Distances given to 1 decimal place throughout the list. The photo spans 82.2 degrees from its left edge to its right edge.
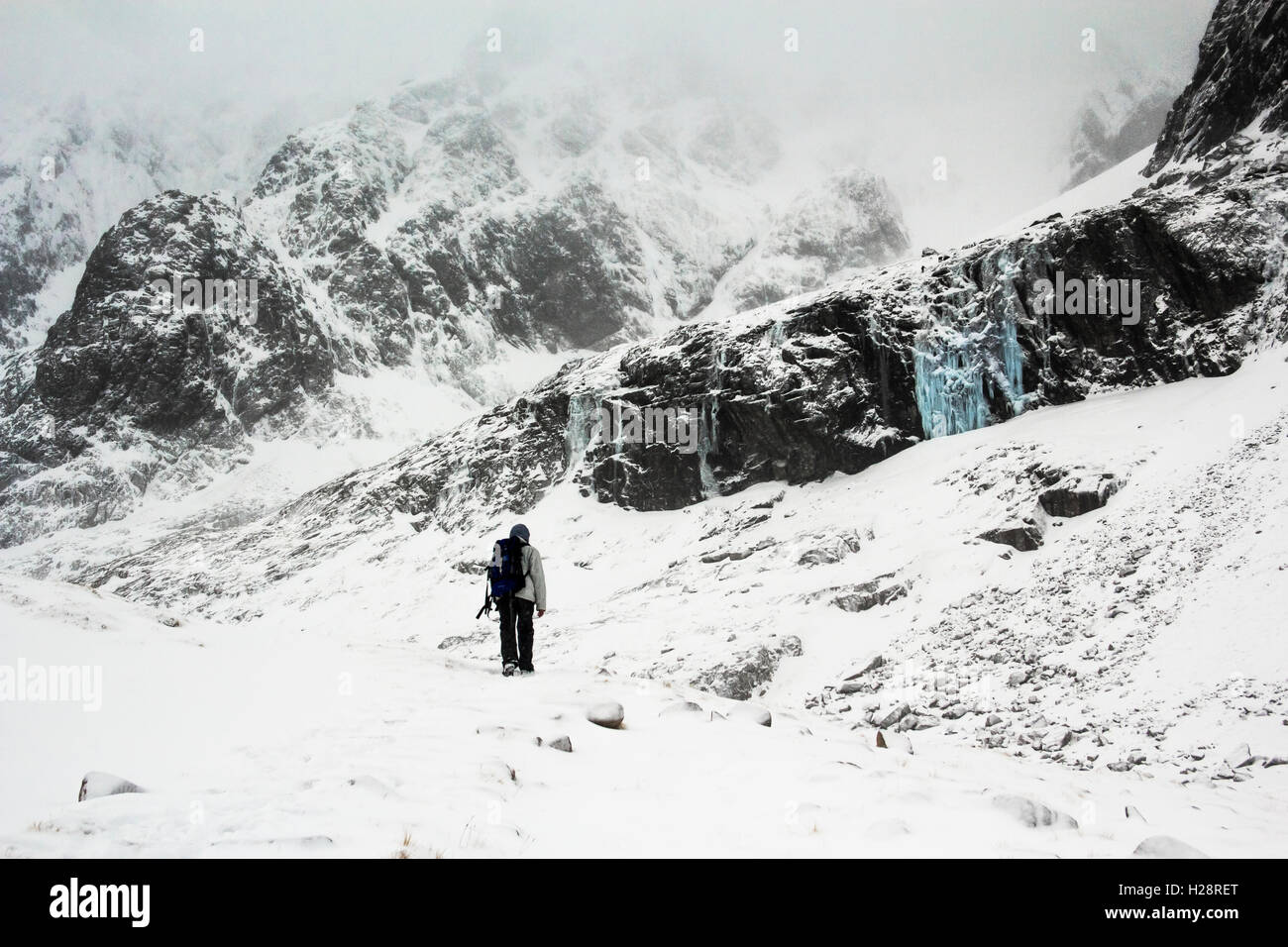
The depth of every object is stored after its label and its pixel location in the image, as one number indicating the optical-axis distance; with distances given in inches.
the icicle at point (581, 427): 2544.3
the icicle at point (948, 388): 1784.0
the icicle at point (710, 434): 2199.8
